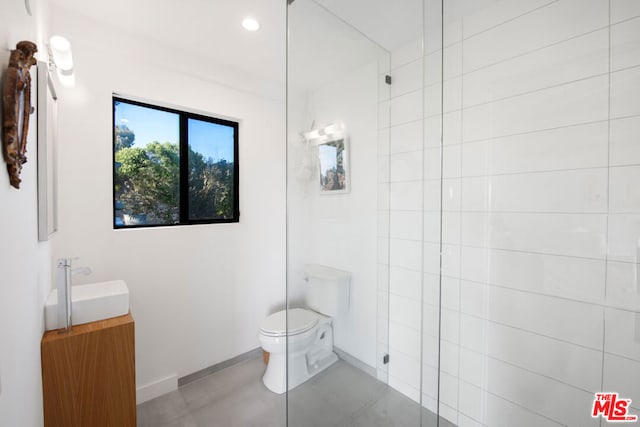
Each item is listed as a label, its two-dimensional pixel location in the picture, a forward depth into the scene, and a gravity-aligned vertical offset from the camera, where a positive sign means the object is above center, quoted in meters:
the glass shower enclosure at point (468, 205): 1.20 +0.02
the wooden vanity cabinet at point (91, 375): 1.23 -0.80
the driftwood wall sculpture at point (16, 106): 0.69 +0.27
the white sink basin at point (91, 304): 1.33 -0.50
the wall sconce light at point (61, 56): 1.31 +0.76
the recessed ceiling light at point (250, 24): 1.76 +1.20
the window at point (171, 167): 1.98 +0.33
